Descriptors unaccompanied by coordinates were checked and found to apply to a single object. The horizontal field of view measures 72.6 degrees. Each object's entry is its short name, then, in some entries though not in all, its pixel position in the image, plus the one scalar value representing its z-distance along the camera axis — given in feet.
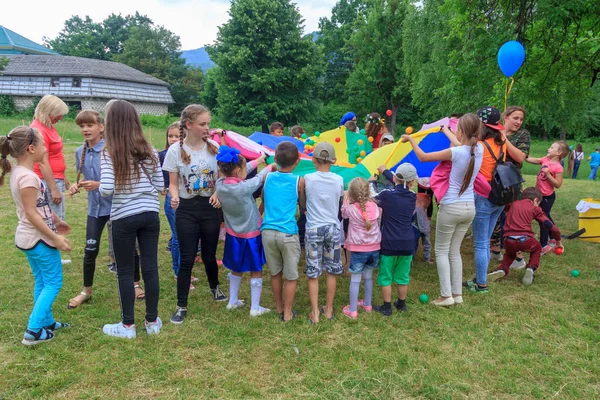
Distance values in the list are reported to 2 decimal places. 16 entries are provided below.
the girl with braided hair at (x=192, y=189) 12.10
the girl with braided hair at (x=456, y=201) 13.10
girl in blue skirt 12.26
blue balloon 19.31
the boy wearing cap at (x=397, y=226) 13.10
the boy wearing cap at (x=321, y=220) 12.50
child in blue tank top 12.39
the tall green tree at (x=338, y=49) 144.66
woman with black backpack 14.52
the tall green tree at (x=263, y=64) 97.25
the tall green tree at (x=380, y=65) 119.34
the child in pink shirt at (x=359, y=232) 12.93
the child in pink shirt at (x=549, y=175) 19.48
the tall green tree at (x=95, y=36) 203.72
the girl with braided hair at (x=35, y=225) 10.31
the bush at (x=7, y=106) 129.13
